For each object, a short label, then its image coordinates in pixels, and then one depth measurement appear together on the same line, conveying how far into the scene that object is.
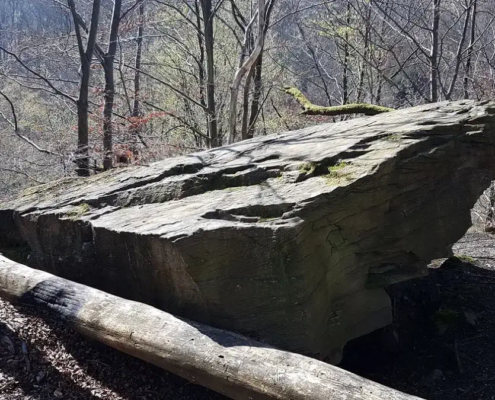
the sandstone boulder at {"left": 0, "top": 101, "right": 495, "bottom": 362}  3.16
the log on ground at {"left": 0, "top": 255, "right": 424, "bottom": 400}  2.48
